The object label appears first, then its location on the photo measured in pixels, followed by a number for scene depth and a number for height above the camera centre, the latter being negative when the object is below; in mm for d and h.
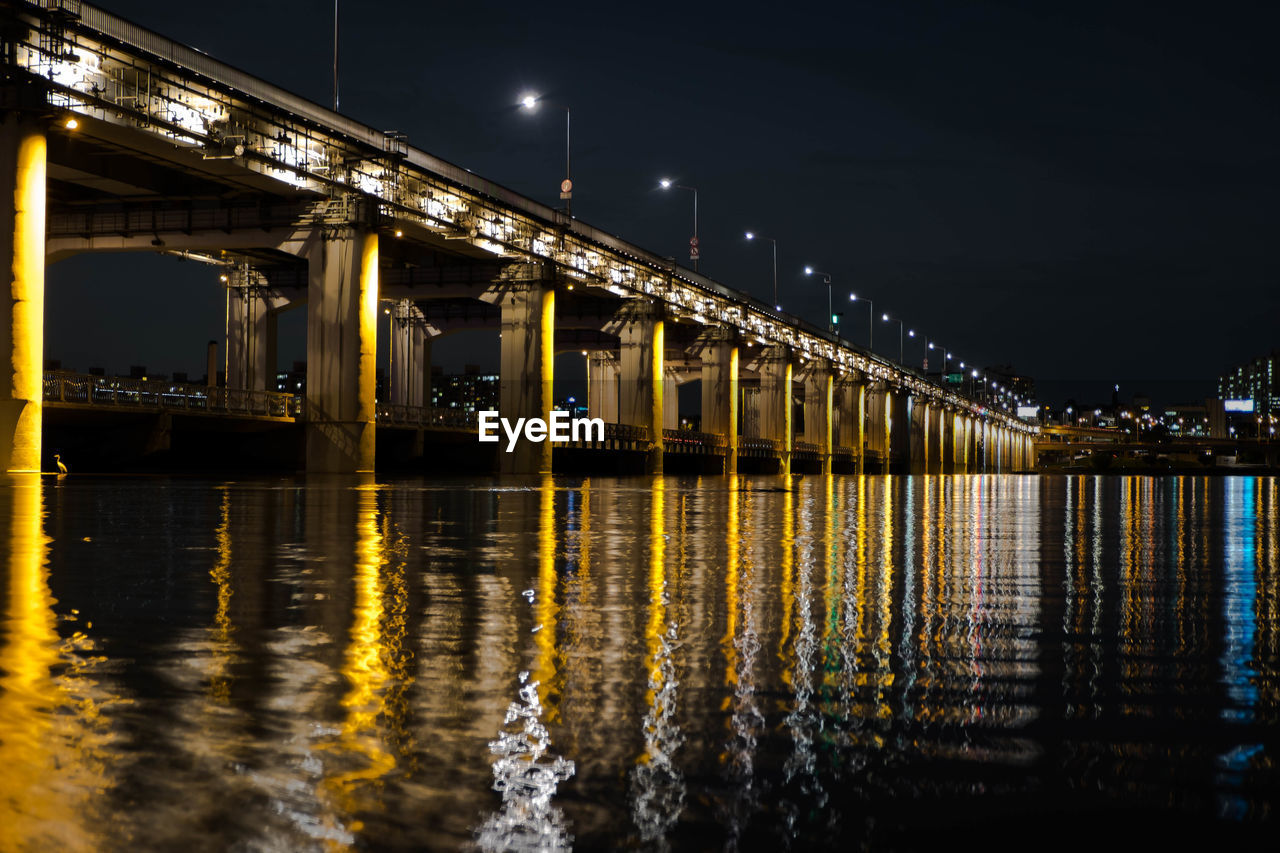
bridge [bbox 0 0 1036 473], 30625 +8848
